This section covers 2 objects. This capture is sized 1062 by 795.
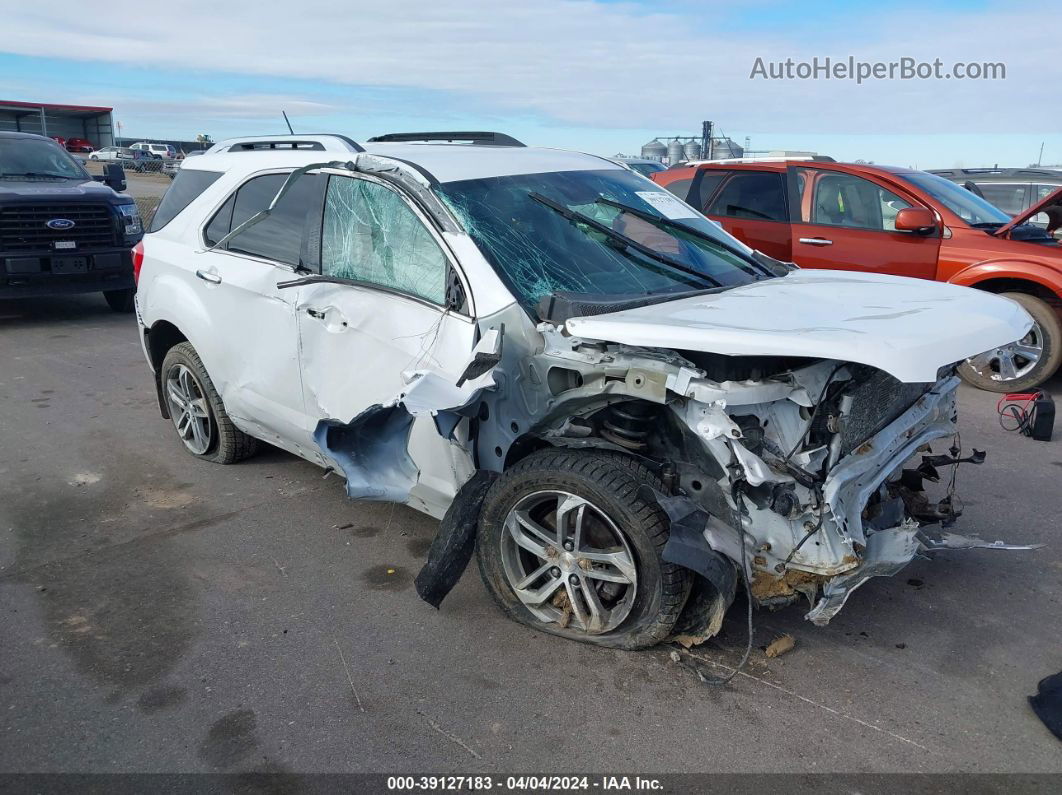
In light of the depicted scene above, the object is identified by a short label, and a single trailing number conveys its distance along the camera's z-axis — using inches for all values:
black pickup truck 363.6
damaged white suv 116.2
